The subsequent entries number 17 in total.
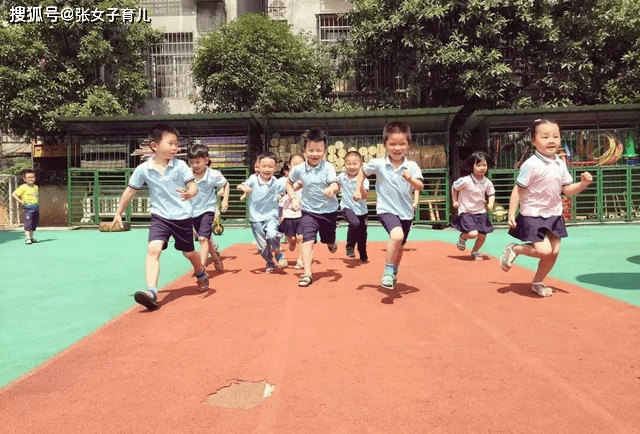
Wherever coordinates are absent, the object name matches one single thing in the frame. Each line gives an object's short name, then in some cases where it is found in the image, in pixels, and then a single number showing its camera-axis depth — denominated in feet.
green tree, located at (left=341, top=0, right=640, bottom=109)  55.57
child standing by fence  40.09
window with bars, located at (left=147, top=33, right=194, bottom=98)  70.23
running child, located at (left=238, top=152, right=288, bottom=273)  24.20
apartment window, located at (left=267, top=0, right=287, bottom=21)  71.15
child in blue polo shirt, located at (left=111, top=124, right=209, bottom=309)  17.74
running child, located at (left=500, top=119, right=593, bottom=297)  17.39
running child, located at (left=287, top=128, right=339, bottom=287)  21.20
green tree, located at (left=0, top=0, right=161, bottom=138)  59.16
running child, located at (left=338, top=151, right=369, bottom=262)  27.22
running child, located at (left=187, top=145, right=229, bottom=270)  23.51
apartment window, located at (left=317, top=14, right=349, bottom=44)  69.72
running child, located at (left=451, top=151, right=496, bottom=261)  28.40
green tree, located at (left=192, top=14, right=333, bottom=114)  60.39
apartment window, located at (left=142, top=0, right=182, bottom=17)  70.23
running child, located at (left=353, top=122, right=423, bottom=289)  17.62
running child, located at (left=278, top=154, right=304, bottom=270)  22.84
